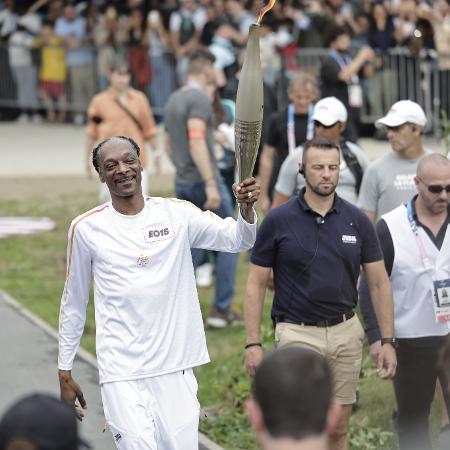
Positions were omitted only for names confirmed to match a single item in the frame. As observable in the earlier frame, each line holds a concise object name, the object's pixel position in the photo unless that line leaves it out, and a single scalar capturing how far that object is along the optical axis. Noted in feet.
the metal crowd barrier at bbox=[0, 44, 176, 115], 157.69
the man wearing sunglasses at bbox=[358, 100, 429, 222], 59.26
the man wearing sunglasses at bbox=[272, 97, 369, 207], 61.72
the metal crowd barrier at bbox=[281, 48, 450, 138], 133.18
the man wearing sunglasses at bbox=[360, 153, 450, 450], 51.03
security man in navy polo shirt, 48.34
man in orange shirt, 84.48
